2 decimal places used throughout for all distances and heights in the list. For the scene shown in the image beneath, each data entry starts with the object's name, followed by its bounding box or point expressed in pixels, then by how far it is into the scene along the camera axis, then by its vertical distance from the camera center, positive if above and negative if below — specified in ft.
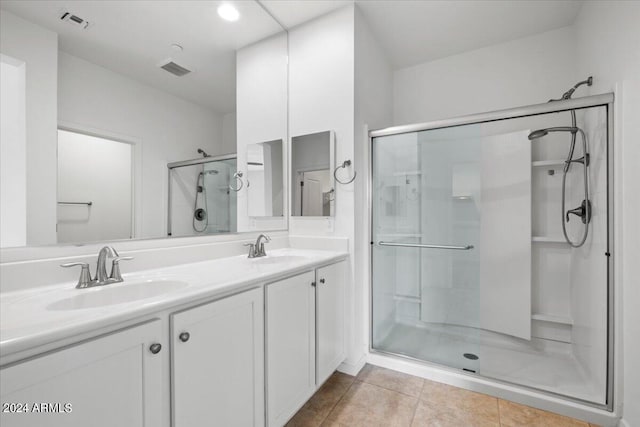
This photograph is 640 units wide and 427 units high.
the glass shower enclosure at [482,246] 6.30 -0.85
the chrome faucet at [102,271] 3.36 -0.73
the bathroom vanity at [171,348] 2.01 -1.30
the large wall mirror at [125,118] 3.36 +1.45
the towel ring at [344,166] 6.53 +0.96
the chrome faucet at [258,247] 5.79 -0.74
